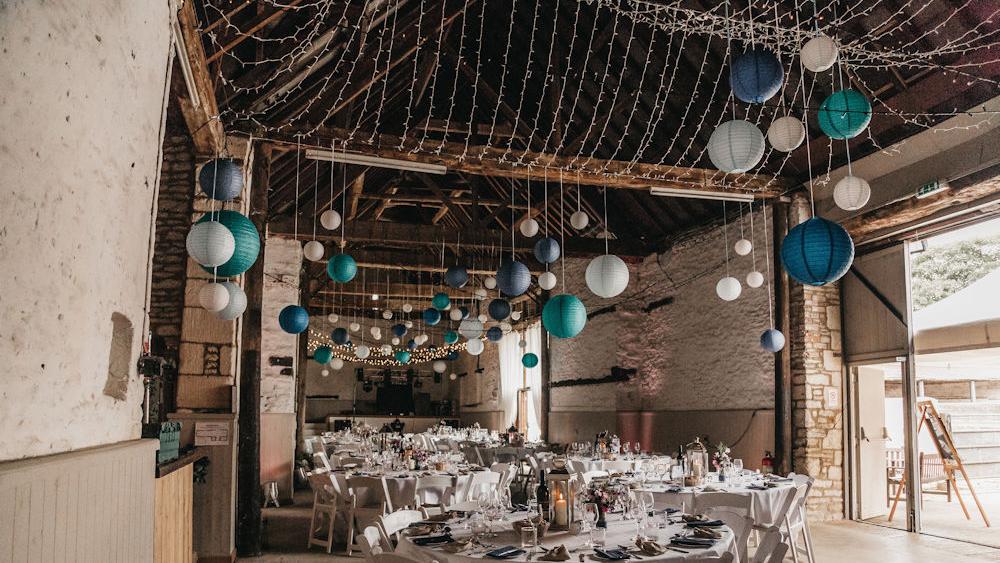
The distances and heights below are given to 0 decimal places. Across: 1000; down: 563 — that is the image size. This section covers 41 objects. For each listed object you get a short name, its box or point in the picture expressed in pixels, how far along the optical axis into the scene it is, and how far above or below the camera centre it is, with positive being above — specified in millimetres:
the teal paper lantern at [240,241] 4503 +725
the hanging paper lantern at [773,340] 7785 +267
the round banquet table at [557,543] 3251 -858
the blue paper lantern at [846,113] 4574 +1579
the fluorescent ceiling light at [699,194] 8656 +2003
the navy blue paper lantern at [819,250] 4316 +679
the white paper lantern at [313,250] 8148 +1211
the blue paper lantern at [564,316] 5922 +374
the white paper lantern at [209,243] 4109 +642
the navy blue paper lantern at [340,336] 12766 +414
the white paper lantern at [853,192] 5156 +1219
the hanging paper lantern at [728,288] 7296 +756
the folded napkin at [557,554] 3195 -836
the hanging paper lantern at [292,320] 7652 +406
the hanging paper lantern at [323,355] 12570 +79
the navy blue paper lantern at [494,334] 11750 +442
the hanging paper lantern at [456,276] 9031 +1041
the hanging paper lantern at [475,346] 10207 +217
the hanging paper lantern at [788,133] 5020 +1578
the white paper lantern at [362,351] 14518 +180
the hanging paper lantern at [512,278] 7098 +808
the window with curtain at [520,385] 16891 -557
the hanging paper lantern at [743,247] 7801 +1252
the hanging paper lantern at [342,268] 7469 +937
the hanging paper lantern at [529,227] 8039 +1470
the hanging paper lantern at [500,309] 9781 +701
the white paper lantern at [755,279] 7609 +890
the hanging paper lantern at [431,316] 11743 +720
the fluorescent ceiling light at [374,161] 7336 +2032
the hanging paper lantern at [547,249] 7871 +1207
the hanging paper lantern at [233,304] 5531 +409
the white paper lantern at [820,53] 4246 +1805
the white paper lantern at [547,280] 8906 +995
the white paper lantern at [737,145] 4676 +1400
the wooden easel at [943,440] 8547 -853
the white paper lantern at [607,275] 5910 +705
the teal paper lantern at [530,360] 12625 +38
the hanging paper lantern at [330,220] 7695 +1455
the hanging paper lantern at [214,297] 4898 +405
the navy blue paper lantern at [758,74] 4309 +1697
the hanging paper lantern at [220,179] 4937 +1201
